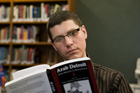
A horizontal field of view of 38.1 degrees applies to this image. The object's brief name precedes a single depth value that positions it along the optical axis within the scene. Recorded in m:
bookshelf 3.63
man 1.00
